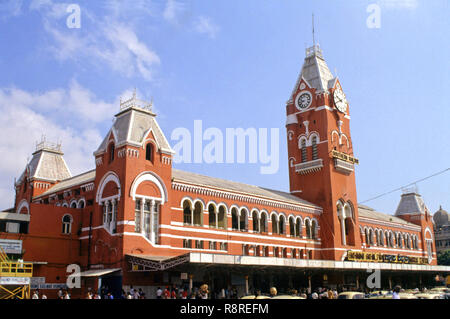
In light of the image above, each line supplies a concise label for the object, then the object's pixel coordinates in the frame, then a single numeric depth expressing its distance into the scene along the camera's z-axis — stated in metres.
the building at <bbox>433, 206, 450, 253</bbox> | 118.97
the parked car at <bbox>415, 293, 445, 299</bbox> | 28.47
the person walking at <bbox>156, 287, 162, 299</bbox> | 37.33
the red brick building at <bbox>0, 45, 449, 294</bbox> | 41.12
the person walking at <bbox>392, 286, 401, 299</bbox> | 21.45
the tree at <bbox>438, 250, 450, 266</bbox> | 99.75
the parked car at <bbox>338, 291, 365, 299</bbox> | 31.40
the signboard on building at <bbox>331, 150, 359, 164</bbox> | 61.94
